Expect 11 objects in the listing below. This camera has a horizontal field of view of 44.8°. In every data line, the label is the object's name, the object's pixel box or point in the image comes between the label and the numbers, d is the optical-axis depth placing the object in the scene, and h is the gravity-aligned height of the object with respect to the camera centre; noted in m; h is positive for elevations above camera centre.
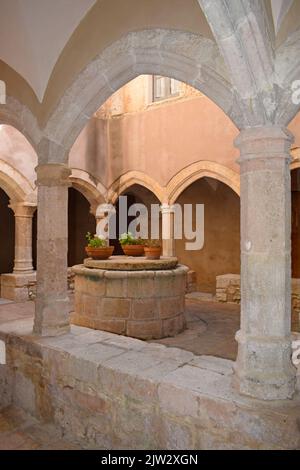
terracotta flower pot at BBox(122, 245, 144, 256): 6.52 -0.14
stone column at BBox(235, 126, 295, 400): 2.43 -0.15
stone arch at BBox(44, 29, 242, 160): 2.70 +1.50
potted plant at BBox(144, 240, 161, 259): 6.09 -0.14
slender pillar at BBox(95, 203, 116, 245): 10.09 +0.71
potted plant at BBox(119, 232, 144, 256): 6.52 -0.05
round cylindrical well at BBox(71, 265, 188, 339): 5.49 -0.92
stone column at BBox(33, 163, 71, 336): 4.05 -0.04
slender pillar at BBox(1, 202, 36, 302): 8.28 -0.44
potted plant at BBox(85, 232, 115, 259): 6.11 -0.13
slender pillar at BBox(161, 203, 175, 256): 9.08 +0.30
